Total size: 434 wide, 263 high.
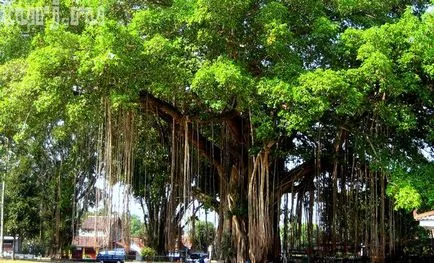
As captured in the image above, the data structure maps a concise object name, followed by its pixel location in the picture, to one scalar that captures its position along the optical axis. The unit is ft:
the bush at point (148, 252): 53.62
